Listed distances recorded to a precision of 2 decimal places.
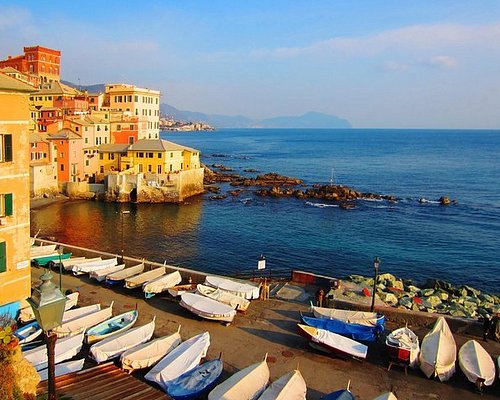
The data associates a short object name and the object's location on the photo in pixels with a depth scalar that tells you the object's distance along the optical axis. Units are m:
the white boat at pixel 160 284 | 23.58
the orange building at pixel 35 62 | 104.06
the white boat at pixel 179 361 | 15.24
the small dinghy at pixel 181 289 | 23.34
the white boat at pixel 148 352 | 16.20
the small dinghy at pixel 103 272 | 26.22
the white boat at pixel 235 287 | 23.40
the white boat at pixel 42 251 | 30.61
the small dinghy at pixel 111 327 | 18.55
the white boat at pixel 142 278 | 24.45
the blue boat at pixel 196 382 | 14.61
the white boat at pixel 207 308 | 20.33
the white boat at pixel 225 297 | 21.92
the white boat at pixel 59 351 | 15.99
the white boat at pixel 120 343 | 16.80
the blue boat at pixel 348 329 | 18.73
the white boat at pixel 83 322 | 18.86
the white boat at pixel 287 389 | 13.88
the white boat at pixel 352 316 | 19.73
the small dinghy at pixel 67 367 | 15.34
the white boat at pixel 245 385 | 13.98
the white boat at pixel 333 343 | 17.48
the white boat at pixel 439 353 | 16.39
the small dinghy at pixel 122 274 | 25.32
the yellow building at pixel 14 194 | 20.33
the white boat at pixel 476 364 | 15.79
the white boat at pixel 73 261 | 28.75
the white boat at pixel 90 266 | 27.84
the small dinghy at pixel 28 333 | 18.24
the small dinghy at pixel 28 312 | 20.36
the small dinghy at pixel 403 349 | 16.98
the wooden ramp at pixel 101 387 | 11.46
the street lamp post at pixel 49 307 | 7.57
